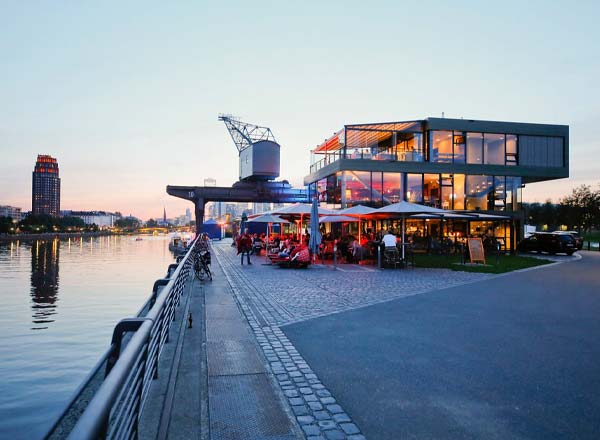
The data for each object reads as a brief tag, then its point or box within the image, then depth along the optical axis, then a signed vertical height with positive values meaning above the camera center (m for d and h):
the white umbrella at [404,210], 16.39 +0.64
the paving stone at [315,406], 3.79 -1.65
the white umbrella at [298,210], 18.82 +0.73
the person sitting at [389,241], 16.41 -0.58
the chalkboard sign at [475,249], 18.50 -1.01
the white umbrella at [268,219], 21.02 +0.37
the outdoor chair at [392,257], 16.64 -1.24
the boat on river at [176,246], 47.60 -2.42
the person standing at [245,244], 18.74 -0.81
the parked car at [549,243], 26.20 -1.11
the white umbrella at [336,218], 21.24 +0.43
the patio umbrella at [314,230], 17.55 -0.16
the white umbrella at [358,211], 18.67 +0.69
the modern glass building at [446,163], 27.09 +4.21
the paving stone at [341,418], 3.53 -1.64
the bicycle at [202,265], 12.84 -1.23
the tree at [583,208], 50.56 +2.33
